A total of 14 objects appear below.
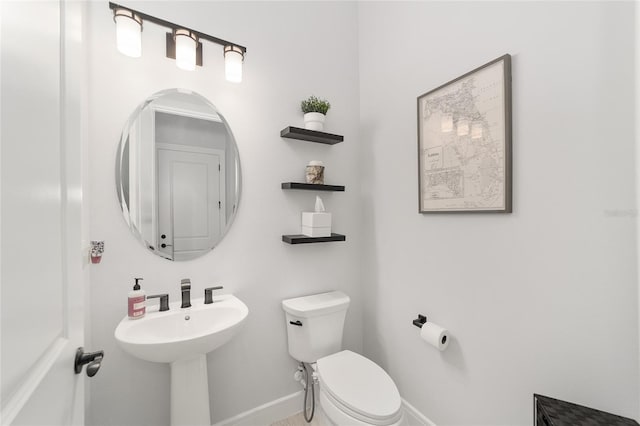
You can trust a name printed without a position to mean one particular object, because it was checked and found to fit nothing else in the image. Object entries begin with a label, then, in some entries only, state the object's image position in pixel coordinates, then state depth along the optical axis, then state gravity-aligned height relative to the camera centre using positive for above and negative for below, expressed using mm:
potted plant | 1684 +623
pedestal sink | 1056 -543
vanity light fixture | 1207 +841
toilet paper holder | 1477 -619
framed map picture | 1144 +320
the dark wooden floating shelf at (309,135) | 1596 +471
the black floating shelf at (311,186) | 1614 +153
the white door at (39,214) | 376 +0
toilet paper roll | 1343 -640
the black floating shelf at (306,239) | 1580 -169
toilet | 1155 -841
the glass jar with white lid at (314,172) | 1708 +249
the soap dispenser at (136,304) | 1219 -415
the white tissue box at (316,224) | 1657 -81
